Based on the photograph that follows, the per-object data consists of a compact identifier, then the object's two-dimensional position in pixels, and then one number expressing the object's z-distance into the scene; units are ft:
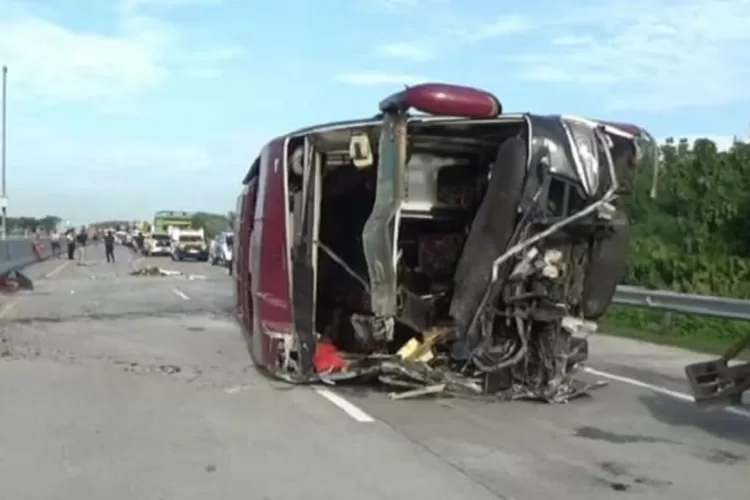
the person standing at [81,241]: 229.33
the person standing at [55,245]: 223.71
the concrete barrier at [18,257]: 103.19
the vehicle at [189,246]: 217.15
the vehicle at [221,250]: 178.19
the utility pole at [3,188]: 197.36
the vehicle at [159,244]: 247.91
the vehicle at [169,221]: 248.93
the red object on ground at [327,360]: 39.92
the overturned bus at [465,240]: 36.09
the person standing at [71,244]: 206.18
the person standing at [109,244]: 196.46
